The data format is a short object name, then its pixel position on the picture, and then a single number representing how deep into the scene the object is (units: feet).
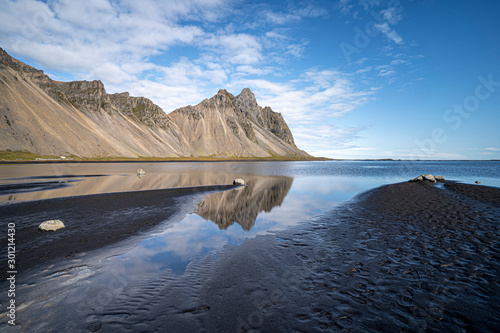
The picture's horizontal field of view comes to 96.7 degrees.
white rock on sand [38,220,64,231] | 45.91
